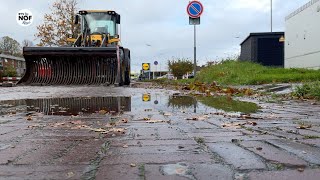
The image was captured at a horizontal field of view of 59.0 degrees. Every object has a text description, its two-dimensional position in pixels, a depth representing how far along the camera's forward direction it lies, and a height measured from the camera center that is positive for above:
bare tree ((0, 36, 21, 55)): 63.96 +8.52
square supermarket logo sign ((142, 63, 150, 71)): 41.04 +2.52
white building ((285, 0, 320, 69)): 21.69 +4.05
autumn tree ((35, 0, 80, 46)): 29.05 +5.94
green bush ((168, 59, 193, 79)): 28.85 +1.70
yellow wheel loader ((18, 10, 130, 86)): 11.00 +0.73
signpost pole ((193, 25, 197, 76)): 13.93 +2.02
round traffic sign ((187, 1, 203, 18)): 12.75 +3.32
